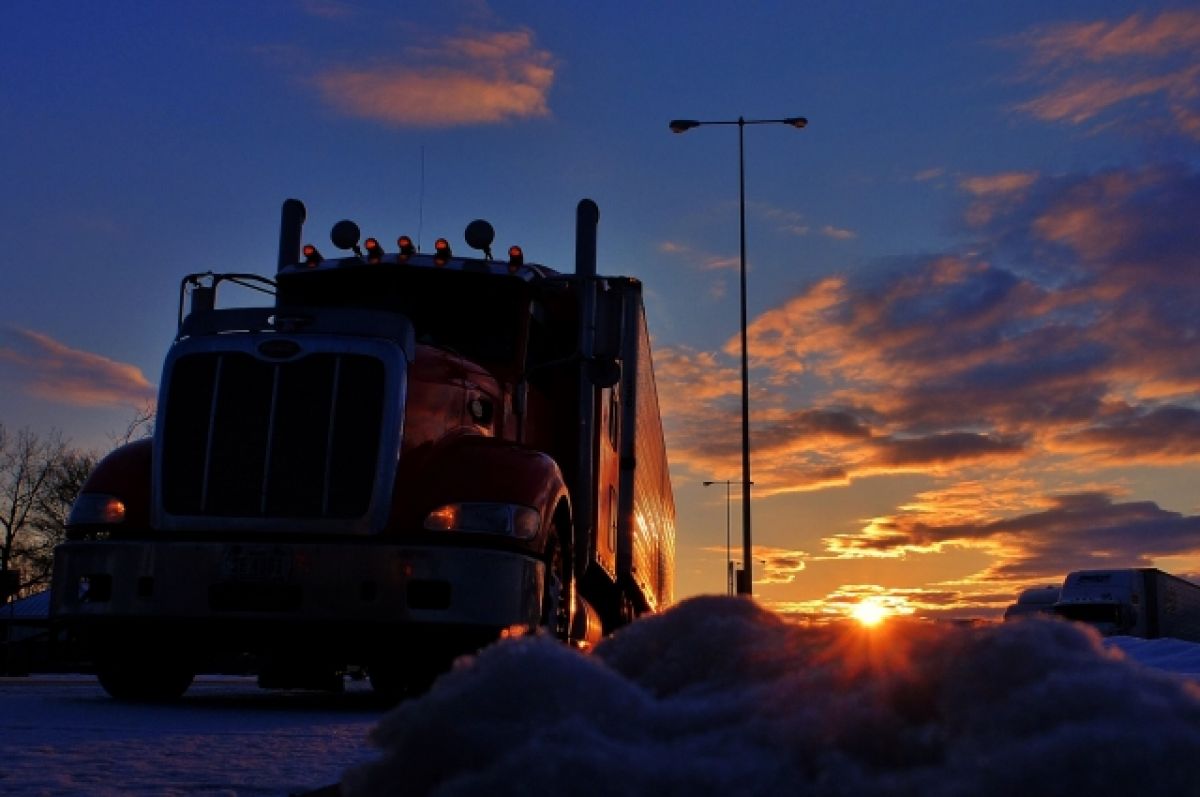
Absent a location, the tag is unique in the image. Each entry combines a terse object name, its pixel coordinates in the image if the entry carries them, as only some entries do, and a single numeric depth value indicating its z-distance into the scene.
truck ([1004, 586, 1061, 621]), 41.22
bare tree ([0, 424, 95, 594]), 53.44
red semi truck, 8.02
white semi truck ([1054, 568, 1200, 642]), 35.75
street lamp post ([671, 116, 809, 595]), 32.59
